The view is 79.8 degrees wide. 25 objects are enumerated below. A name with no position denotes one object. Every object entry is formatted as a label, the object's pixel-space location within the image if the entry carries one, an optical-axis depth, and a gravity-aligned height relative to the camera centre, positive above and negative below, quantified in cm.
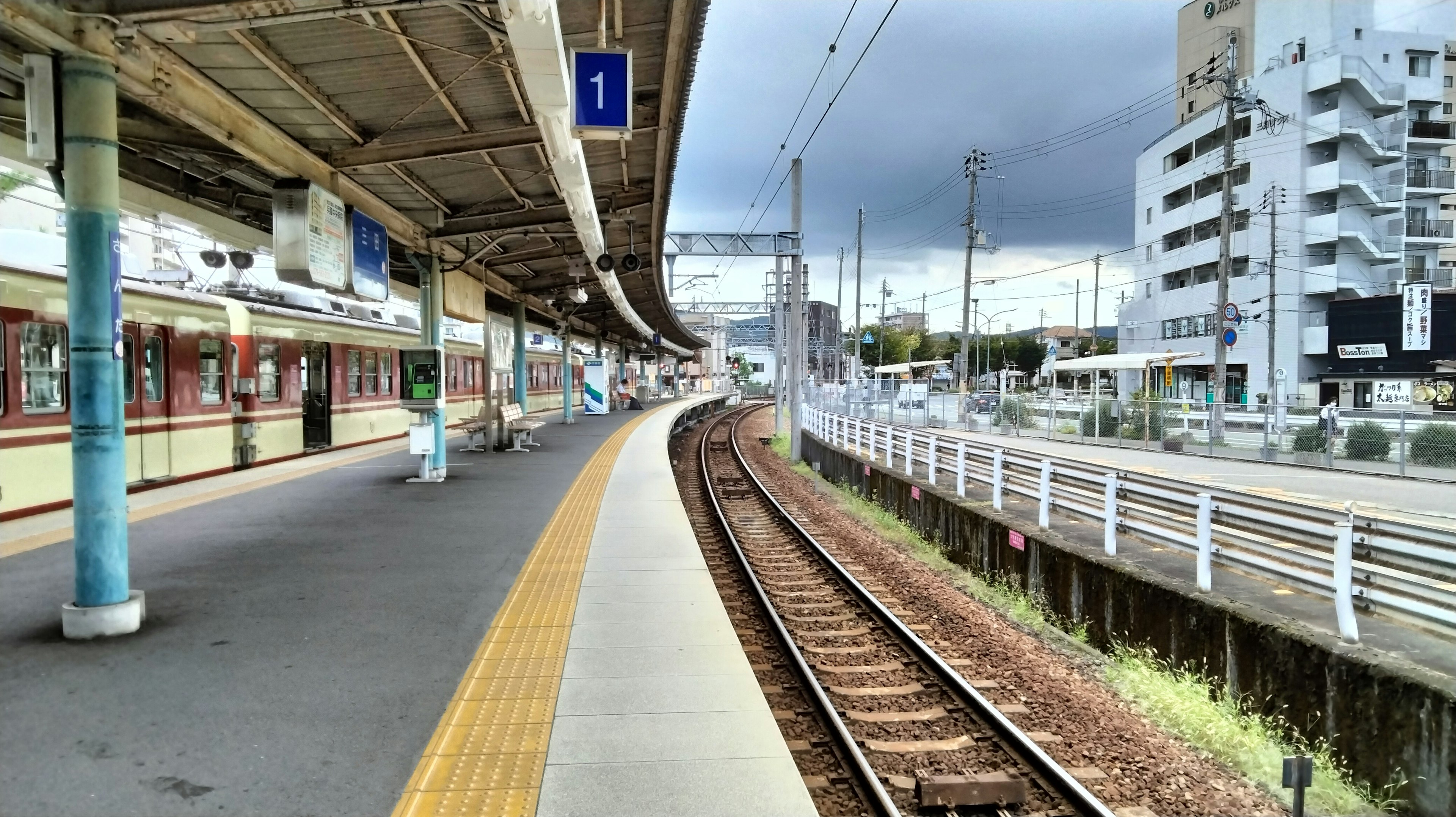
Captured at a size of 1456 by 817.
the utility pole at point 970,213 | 3197 +651
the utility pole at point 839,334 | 5116 +317
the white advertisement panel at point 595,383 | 3694 -2
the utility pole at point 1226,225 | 2405 +442
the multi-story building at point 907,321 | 13125 +1169
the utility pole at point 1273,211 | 3138 +665
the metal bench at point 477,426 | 1892 -93
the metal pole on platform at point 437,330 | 1362 +84
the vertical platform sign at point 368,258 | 1019 +155
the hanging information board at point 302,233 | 855 +151
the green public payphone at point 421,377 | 1295 +10
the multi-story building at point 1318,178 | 3897 +944
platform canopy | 545 +252
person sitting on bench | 4356 -90
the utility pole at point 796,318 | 2109 +161
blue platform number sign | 697 +238
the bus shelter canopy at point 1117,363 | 3150 +71
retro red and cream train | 888 -1
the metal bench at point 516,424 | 1895 -91
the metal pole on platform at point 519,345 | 2331 +107
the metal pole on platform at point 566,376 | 2961 +26
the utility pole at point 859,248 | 3841 +595
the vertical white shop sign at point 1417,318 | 3225 +234
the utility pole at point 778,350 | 2466 +106
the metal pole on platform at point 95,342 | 518 +26
